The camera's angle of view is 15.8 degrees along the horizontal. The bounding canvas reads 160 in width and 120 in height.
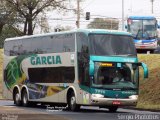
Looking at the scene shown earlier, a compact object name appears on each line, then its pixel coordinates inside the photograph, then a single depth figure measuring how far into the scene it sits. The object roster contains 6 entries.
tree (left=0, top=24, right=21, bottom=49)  74.19
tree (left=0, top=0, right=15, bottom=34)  71.29
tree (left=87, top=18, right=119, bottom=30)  133.75
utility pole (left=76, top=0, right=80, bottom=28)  61.48
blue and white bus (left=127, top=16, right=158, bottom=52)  55.88
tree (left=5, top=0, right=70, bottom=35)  69.62
